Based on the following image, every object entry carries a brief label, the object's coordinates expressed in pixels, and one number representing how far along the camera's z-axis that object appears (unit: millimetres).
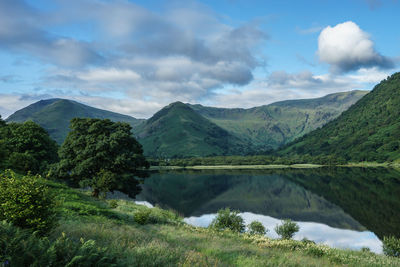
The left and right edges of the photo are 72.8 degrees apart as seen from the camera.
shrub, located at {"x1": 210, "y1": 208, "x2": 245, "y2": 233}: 44719
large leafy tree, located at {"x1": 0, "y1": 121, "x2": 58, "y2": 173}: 58181
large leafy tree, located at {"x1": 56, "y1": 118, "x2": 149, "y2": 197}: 48750
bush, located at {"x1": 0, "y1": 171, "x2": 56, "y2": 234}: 12094
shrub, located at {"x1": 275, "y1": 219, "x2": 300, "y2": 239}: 45953
